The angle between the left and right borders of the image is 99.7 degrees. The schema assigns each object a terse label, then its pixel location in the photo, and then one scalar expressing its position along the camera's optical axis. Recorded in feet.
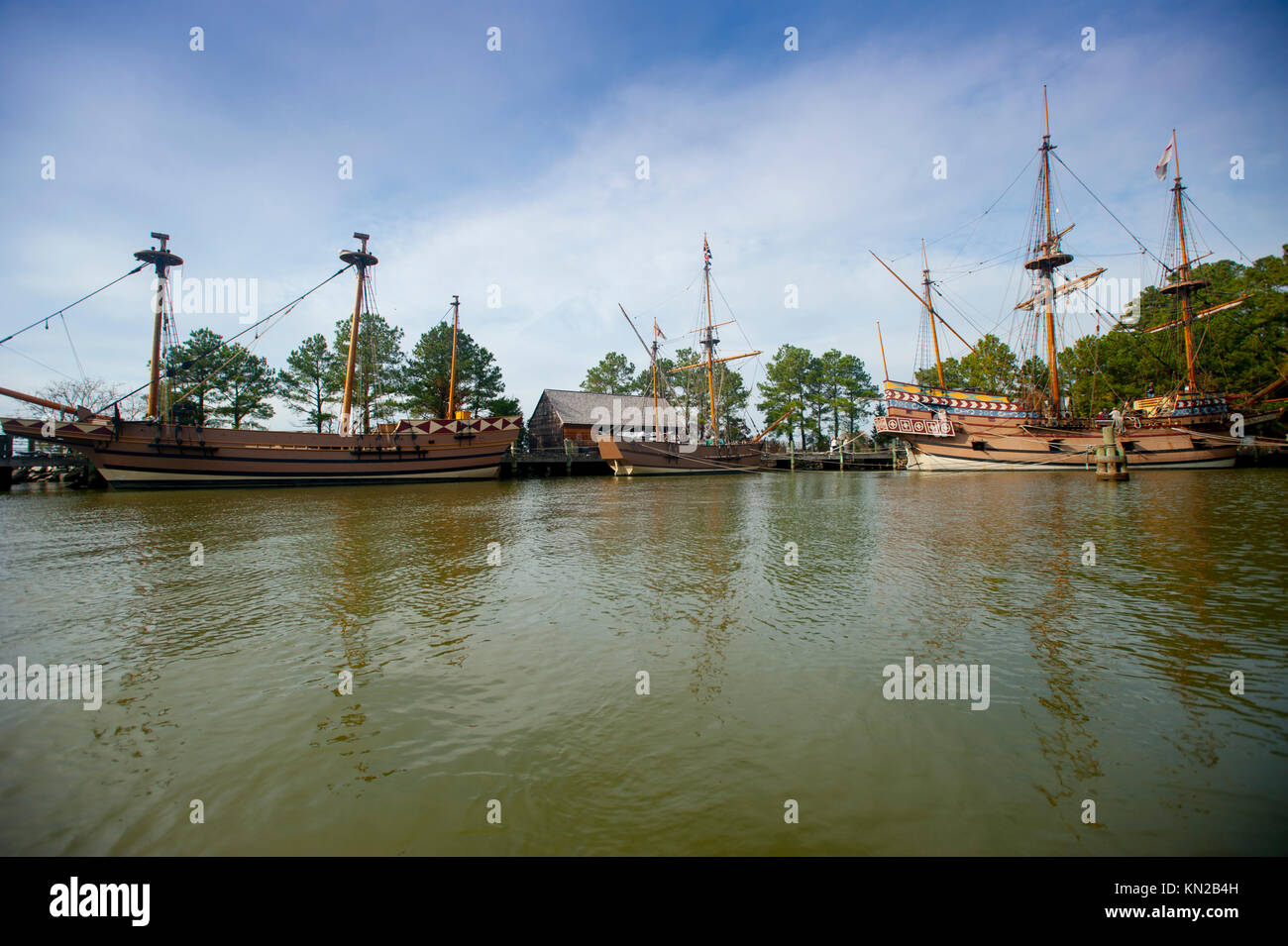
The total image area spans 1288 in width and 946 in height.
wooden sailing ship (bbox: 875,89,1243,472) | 131.95
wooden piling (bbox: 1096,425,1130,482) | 97.35
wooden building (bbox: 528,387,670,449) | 193.98
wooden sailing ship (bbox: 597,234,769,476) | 159.63
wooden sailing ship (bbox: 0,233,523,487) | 102.83
